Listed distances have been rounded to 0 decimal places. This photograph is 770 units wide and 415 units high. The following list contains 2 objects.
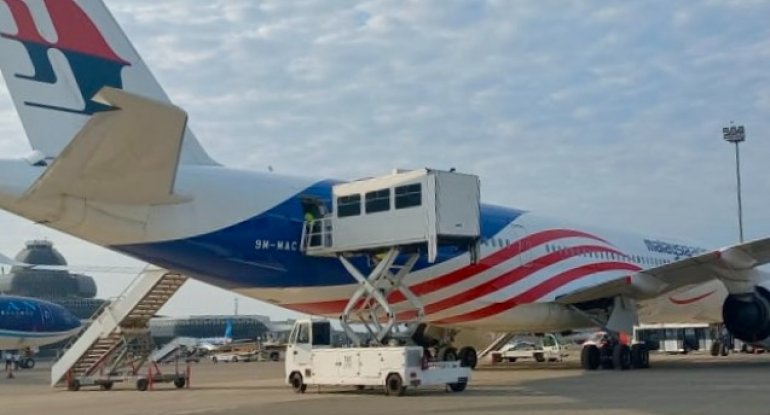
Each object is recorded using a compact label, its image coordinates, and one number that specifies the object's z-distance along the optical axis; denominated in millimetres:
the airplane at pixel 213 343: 72200
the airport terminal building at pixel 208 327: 112938
